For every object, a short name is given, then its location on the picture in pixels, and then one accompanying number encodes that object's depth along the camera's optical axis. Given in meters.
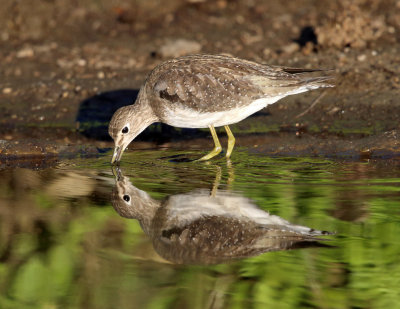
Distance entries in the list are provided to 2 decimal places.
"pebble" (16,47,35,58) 12.90
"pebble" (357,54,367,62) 11.39
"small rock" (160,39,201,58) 12.27
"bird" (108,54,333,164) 8.37
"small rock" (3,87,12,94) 11.90
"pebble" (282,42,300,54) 12.13
